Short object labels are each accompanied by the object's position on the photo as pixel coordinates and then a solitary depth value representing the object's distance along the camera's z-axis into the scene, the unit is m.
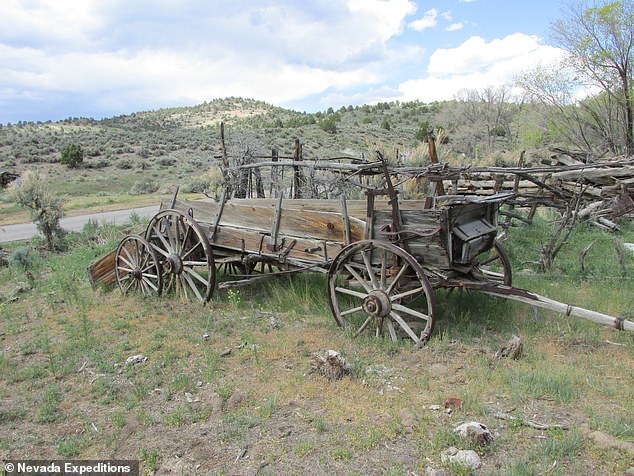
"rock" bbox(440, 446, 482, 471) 2.89
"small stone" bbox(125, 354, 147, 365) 4.94
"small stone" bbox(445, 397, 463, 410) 3.58
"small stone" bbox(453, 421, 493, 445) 3.05
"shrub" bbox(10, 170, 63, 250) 11.61
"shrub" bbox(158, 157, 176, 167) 33.47
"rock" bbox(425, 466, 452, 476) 2.84
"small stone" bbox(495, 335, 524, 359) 4.39
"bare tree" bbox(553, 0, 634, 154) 18.02
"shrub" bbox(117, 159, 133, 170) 32.84
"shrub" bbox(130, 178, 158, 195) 25.88
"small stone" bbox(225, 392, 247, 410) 3.94
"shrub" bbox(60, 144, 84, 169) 31.58
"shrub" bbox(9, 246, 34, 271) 10.09
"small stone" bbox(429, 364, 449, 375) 4.26
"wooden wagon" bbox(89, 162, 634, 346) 4.70
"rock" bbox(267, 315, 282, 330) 5.69
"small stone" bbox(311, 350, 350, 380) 4.21
